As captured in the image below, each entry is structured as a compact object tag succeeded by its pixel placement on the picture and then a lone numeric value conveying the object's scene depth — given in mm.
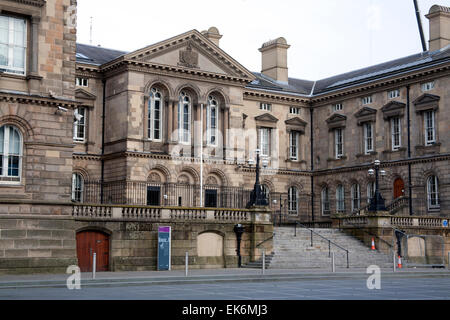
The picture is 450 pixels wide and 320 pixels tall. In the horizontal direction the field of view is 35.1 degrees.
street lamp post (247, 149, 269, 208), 38812
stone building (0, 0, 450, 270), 31969
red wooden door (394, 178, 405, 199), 53938
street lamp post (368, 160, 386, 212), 43150
